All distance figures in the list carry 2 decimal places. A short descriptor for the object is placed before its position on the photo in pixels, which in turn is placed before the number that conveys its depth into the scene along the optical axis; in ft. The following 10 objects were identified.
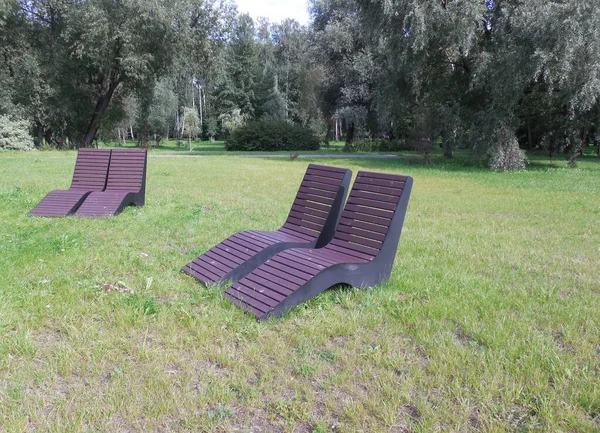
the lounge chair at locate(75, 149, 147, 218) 28.71
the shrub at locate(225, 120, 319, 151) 127.75
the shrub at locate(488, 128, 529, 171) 62.23
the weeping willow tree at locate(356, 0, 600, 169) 54.85
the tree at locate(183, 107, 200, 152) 139.85
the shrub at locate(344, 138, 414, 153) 121.22
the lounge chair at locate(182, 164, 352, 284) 16.05
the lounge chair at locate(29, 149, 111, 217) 28.09
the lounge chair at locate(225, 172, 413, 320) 13.25
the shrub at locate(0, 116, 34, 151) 88.58
